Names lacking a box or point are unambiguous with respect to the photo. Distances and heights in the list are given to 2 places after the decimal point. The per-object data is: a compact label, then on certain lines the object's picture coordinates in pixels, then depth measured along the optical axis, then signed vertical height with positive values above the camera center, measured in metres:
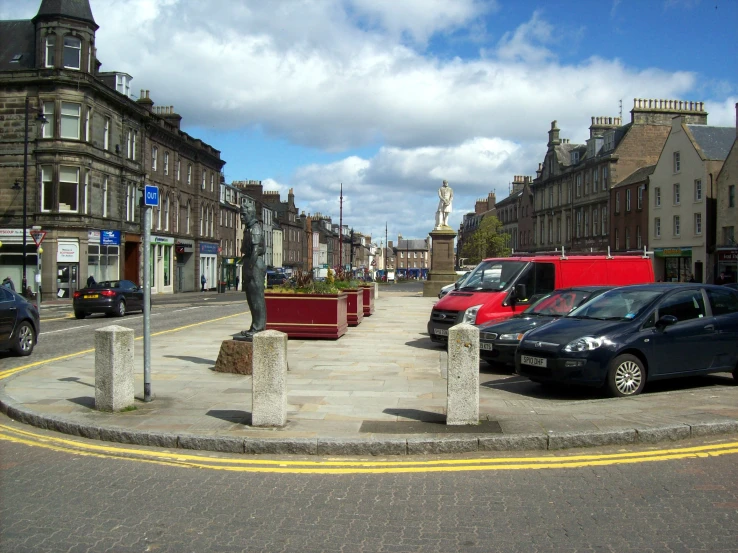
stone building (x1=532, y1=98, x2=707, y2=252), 56.84 +9.83
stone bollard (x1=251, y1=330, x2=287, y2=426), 7.16 -1.17
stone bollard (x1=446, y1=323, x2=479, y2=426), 7.22 -1.18
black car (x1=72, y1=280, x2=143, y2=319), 24.50 -1.11
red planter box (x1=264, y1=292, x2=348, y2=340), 15.70 -1.03
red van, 14.05 -0.21
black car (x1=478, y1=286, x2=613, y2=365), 11.34 -0.87
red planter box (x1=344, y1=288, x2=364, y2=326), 19.42 -1.00
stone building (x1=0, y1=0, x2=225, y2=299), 36.59 +6.63
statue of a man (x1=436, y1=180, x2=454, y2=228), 36.53 +3.88
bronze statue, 11.10 +0.05
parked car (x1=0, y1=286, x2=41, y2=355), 12.86 -1.07
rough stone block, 10.82 -1.41
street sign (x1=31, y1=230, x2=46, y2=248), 29.25 +1.49
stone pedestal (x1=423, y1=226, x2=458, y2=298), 36.78 +0.61
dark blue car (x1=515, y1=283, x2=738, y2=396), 8.84 -0.90
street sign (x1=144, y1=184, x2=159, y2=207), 8.44 +0.94
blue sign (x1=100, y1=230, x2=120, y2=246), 39.90 +1.95
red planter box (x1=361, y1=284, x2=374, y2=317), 23.98 -1.05
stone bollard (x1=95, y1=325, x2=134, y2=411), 7.96 -1.17
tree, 76.81 +3.64
